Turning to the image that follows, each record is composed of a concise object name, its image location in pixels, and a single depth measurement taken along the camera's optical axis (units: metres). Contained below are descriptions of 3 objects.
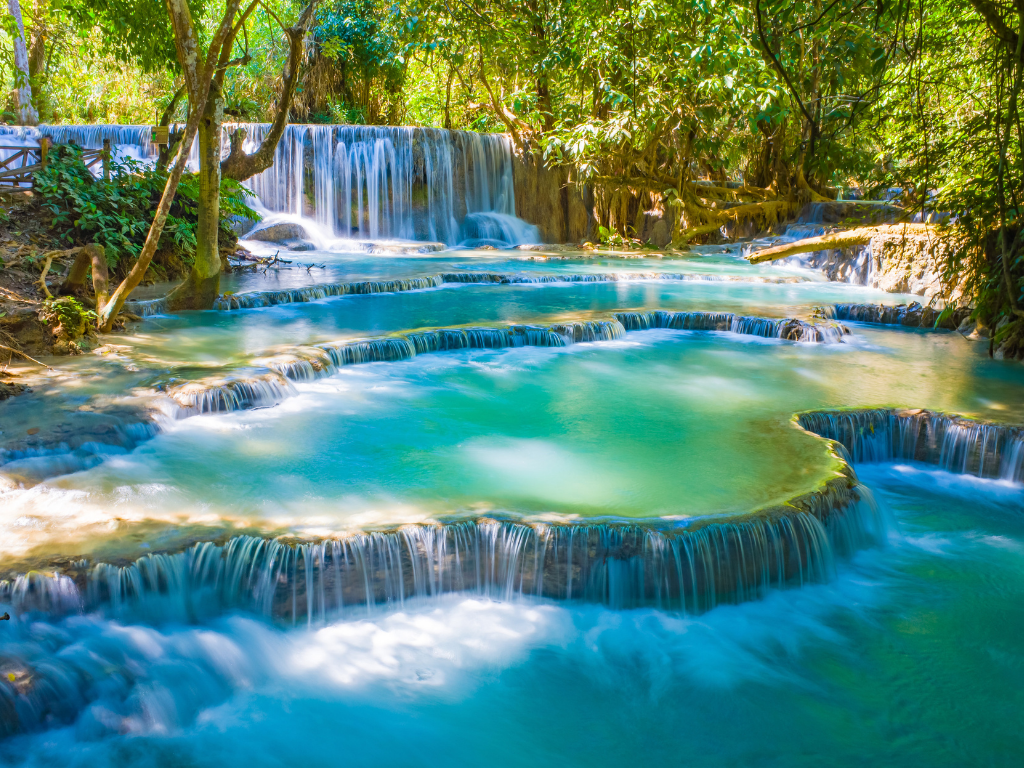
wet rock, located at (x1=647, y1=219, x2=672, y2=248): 20.06
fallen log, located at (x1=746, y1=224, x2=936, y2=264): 10.05
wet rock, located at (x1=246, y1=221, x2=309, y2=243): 17.77
